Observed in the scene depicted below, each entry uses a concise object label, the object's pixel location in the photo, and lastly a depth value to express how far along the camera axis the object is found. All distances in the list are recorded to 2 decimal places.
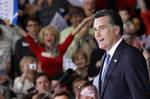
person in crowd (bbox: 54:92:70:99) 9.99
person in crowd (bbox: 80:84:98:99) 9.18
